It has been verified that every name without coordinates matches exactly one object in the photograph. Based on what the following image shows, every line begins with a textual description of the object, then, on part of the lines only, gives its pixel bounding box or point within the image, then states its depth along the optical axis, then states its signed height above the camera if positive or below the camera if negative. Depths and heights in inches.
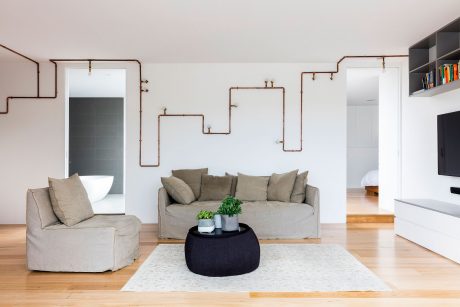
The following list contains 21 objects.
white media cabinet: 140.6 -30.2
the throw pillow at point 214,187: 196.9 -17.5
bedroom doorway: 232.1 +12.8
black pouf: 121.1 -34.2
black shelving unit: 162.7 +50.0
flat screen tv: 161.0 +5.9
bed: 321.4 -24.2
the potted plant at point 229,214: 132.7 -22.0
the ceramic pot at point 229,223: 133.0 -25.3
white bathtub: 279.6 -24.8
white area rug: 112.4 -41.8
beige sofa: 180.5 -32.4
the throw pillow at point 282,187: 193.2 -17.0
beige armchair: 127.2 -32.6
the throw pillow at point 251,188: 196.2 -17.9
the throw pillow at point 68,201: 132.6 -17.7
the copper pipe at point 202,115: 221.5 +32.8
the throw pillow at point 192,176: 201.5 -11.7
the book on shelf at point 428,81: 175.6 +38.8
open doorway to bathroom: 338.3 +18.0
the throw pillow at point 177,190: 184.4 -18.0
